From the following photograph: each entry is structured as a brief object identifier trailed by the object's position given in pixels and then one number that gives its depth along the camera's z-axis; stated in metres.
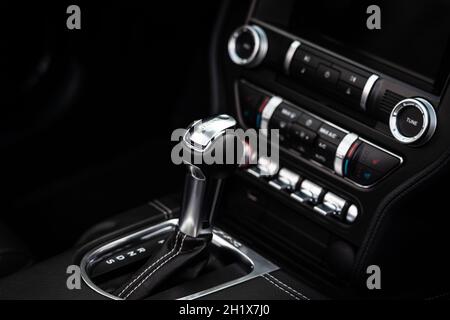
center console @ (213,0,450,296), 0.97
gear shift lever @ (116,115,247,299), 0.91
